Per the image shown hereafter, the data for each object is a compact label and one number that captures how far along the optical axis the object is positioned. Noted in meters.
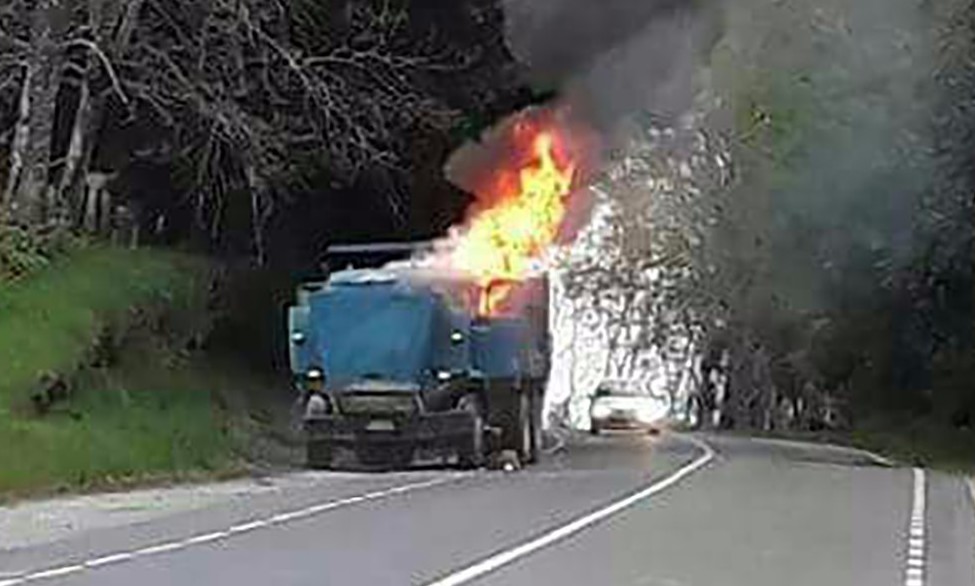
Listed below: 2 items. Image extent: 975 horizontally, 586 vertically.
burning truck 39.25
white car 71.81
